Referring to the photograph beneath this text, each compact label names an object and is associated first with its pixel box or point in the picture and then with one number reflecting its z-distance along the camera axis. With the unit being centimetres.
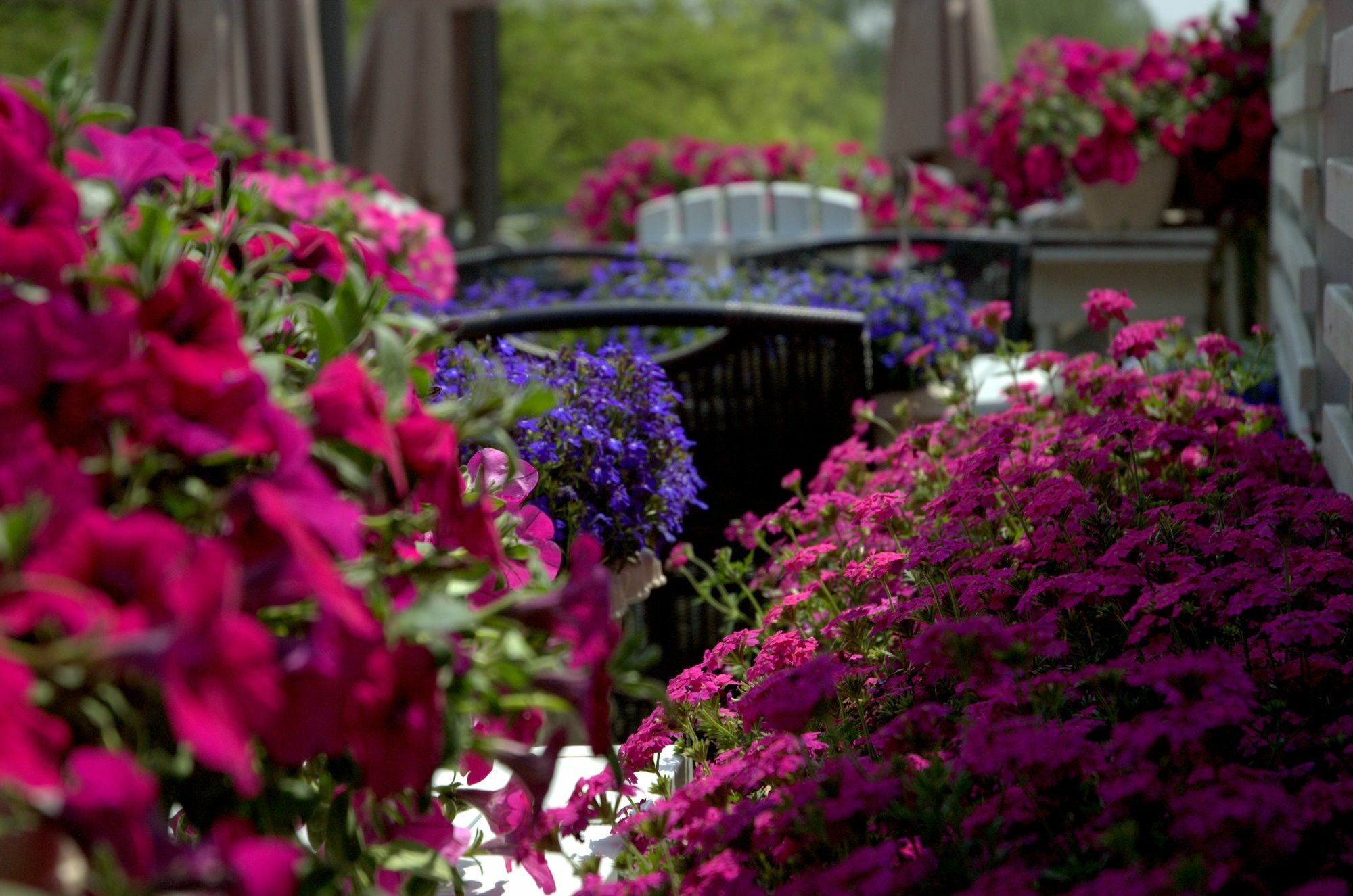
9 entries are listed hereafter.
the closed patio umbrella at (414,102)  697
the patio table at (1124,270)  487
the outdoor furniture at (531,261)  440
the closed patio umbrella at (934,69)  708
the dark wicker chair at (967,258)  378
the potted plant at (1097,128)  472
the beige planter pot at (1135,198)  485
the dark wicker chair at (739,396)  241
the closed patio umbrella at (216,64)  512
